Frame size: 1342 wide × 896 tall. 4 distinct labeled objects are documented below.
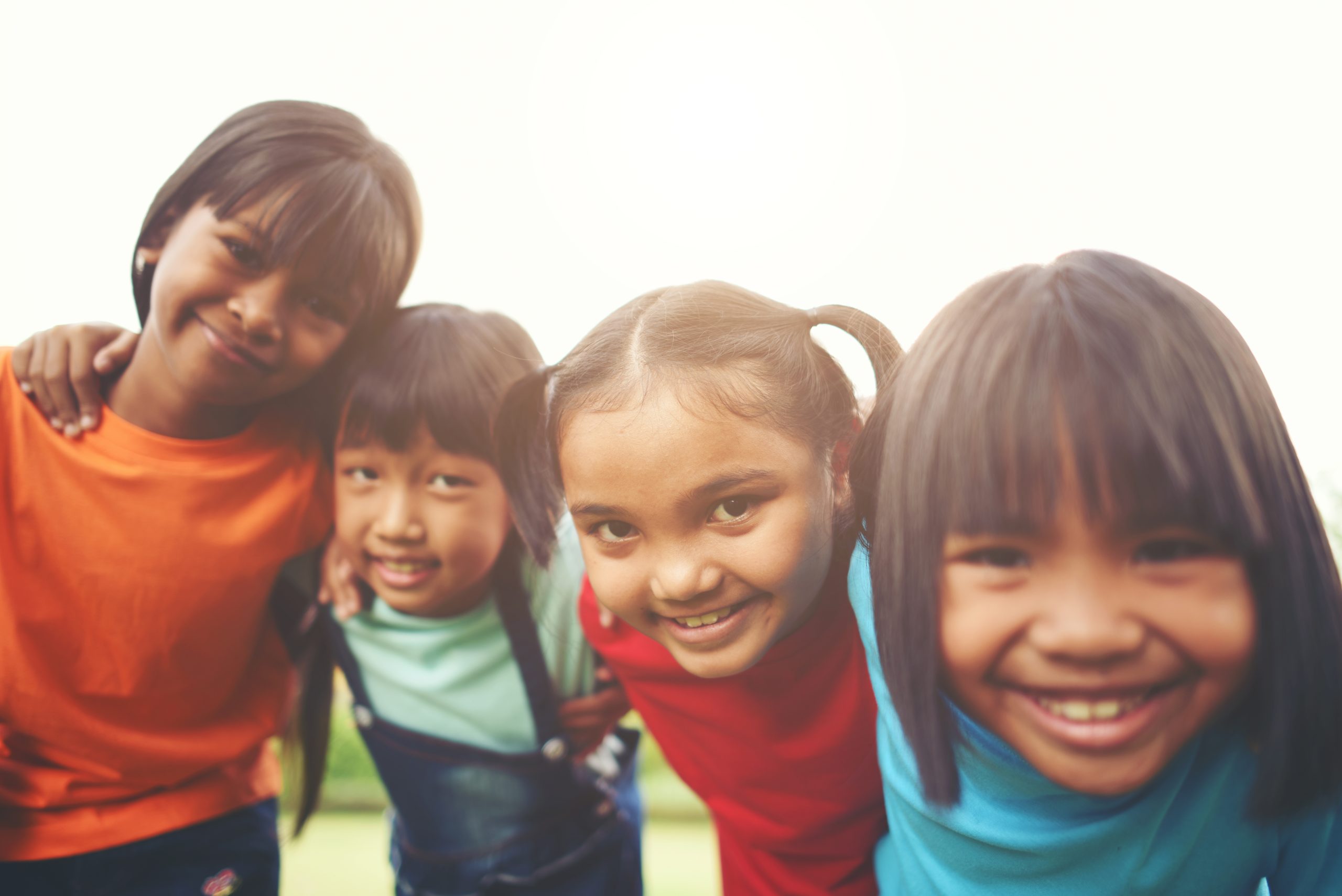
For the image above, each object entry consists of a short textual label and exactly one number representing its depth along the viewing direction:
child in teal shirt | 0.67
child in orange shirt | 1.19
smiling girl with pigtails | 0.88
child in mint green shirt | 1.19
